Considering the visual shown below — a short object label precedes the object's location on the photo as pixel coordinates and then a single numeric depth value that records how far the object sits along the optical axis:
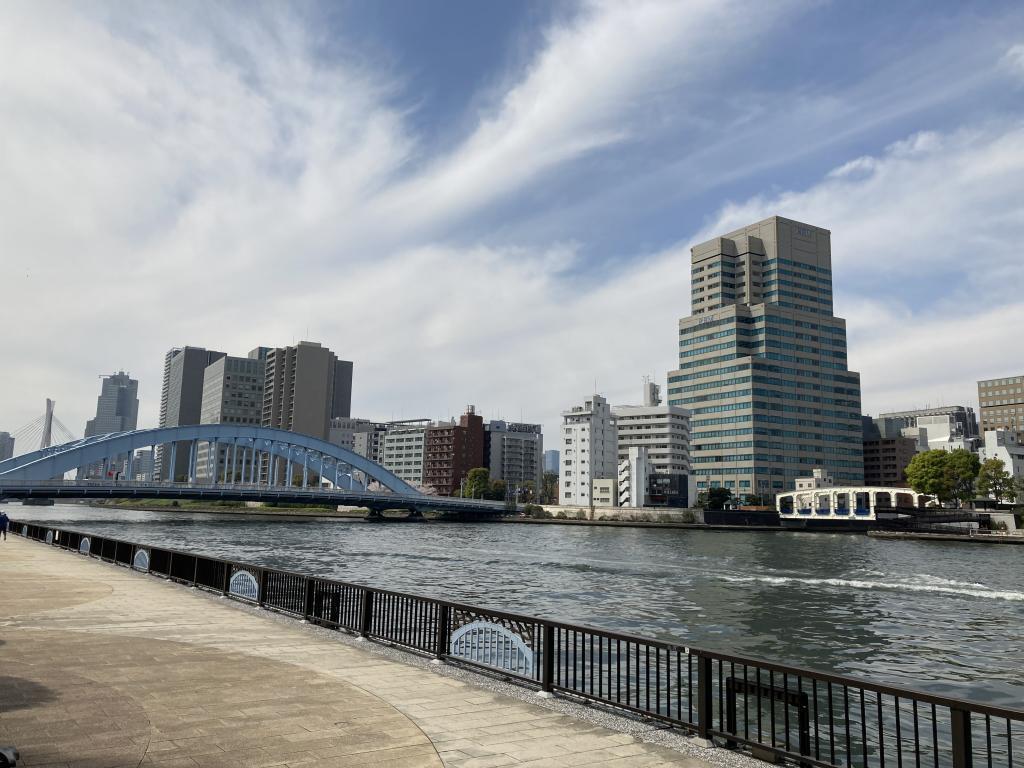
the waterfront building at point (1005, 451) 165.62
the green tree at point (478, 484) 188.38
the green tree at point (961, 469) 125.94
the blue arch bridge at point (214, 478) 103.62
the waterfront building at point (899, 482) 195.50
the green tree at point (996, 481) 128.25
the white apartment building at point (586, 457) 171.12
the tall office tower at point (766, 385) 175.12
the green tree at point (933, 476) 124.19
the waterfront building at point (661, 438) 177.75
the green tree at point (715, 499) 152.12
